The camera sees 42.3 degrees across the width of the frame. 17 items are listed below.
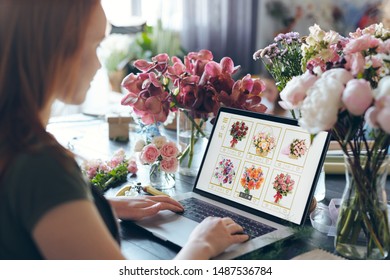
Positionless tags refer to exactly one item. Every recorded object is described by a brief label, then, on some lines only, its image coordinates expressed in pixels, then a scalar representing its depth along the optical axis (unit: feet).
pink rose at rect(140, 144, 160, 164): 4.67
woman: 2.41
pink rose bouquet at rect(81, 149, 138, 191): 4.87
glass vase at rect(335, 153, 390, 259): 3.10
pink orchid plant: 4.77
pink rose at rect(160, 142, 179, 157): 4.68
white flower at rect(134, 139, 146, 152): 5.18
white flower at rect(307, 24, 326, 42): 3.59
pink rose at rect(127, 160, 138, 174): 5.23
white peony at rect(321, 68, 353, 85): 2.86
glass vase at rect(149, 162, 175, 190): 4.81
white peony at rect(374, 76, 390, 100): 2.70
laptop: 3.64
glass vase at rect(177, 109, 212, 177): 5.04
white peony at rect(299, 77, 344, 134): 2.77
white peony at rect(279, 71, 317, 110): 3.05
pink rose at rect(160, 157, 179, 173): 4.67
